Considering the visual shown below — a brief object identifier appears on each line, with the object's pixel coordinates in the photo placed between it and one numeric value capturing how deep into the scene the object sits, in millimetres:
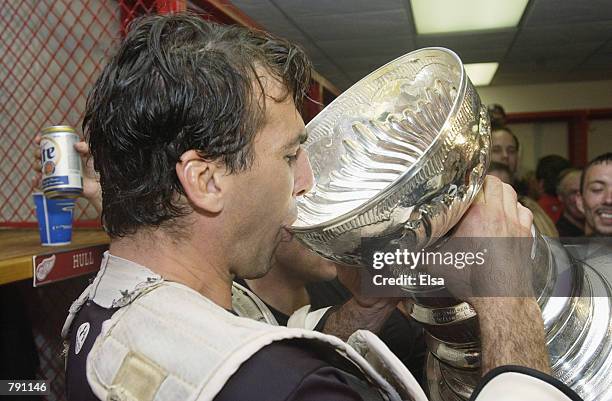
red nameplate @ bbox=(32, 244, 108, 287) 933
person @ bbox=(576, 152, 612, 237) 1793
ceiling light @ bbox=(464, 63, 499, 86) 4152
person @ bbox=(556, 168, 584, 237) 2121
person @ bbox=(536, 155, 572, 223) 2652
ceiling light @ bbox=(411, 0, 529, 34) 2697
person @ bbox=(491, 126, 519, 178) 2057
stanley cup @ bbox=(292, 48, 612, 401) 463
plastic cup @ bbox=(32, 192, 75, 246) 1041
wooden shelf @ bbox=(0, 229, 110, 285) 882
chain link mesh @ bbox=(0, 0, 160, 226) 1559
